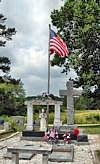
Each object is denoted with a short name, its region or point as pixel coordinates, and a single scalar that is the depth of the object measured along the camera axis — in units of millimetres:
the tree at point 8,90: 23890
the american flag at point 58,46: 14198
